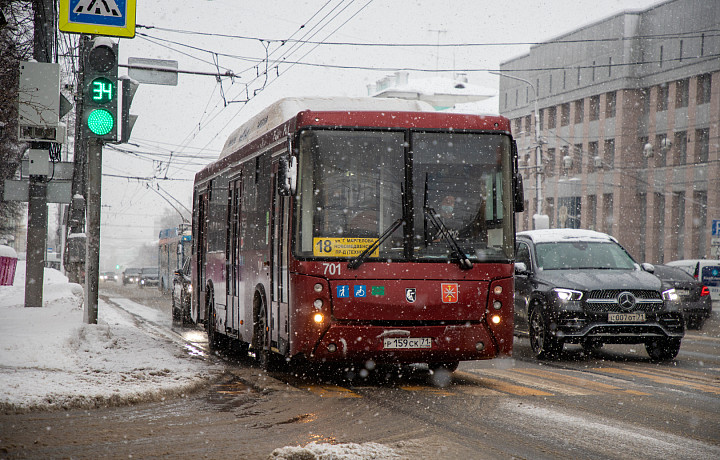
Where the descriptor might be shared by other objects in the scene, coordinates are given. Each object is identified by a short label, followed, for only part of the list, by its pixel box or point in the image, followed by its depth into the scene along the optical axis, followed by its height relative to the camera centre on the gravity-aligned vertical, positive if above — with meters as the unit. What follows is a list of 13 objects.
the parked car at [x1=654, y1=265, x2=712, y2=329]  23.75 -1.34
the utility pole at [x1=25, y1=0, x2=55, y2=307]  18.59 +0.28
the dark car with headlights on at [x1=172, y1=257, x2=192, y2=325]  22.88 -1.49
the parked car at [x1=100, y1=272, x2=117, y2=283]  102.44 -4.65
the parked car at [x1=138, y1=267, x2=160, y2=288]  67.24 -3.07
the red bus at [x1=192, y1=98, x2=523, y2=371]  10.01 +0.04
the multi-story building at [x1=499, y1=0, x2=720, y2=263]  50.06 +6.78
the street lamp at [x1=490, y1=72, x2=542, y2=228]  42.47 +3.75
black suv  13.30 -0.81
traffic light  12.48 +1.84
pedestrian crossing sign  11.66 +2.64
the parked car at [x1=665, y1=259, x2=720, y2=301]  28.50 -0.70
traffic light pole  13.12 +0.05
